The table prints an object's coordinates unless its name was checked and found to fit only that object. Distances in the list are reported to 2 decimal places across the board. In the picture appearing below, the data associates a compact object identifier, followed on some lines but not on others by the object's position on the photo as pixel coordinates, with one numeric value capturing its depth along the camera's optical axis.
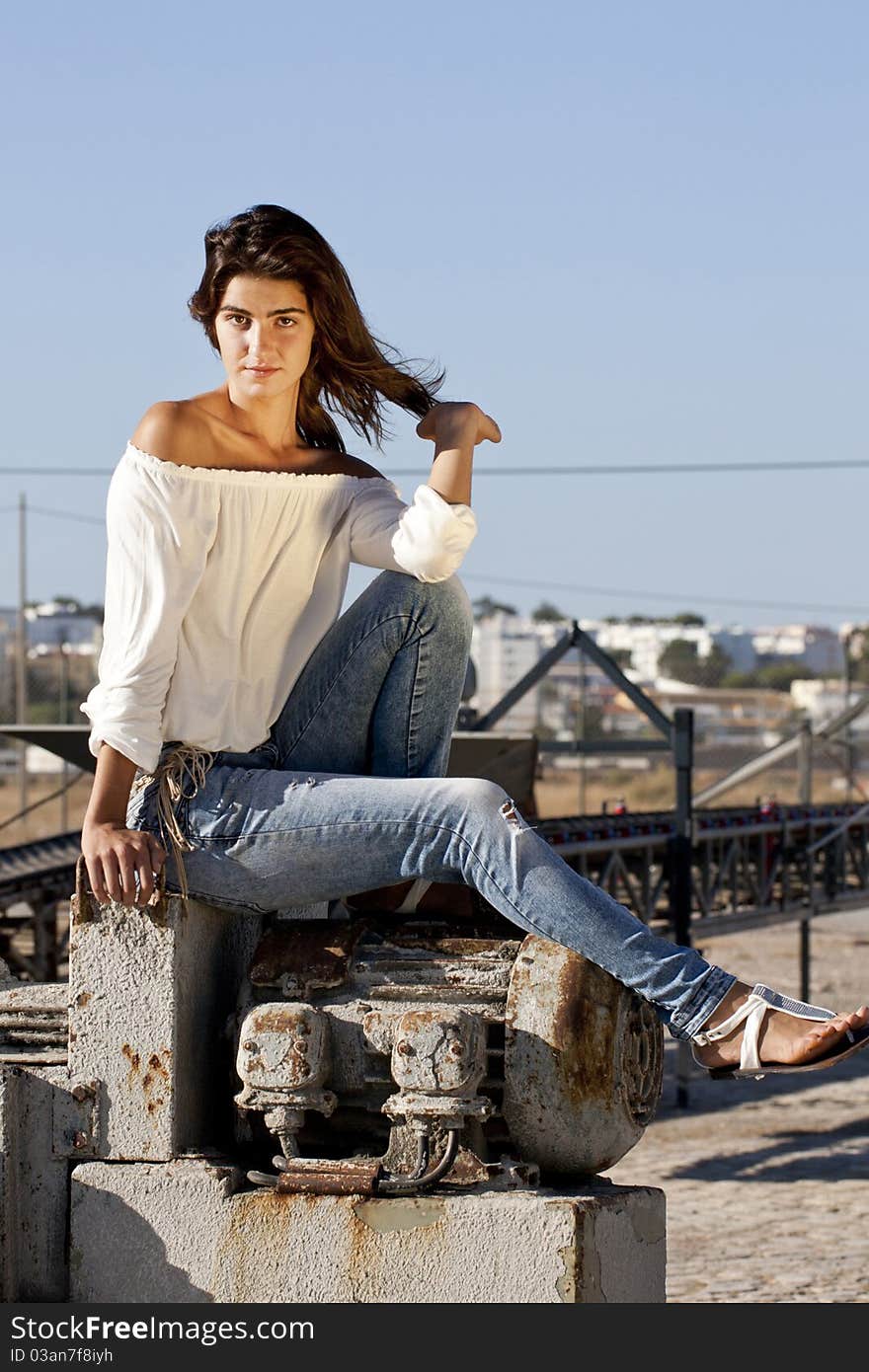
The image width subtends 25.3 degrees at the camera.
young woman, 4.05
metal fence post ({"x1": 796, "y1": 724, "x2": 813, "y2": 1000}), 18.27
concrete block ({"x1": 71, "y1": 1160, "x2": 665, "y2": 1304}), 3.91
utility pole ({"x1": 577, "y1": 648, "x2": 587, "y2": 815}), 19.18
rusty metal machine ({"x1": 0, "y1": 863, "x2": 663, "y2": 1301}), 3.99
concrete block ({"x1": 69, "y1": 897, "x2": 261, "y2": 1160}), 4.18
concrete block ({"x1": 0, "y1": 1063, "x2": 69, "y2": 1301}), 4.31
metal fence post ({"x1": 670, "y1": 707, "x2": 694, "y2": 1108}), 14.80
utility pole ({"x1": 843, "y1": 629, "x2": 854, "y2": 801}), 18.26
